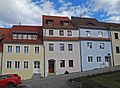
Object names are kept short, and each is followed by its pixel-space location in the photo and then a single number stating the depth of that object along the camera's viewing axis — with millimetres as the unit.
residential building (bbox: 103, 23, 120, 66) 19113
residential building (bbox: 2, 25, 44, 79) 16846
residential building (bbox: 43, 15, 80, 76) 17563
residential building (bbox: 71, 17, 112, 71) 18320
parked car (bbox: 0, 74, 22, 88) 10362
